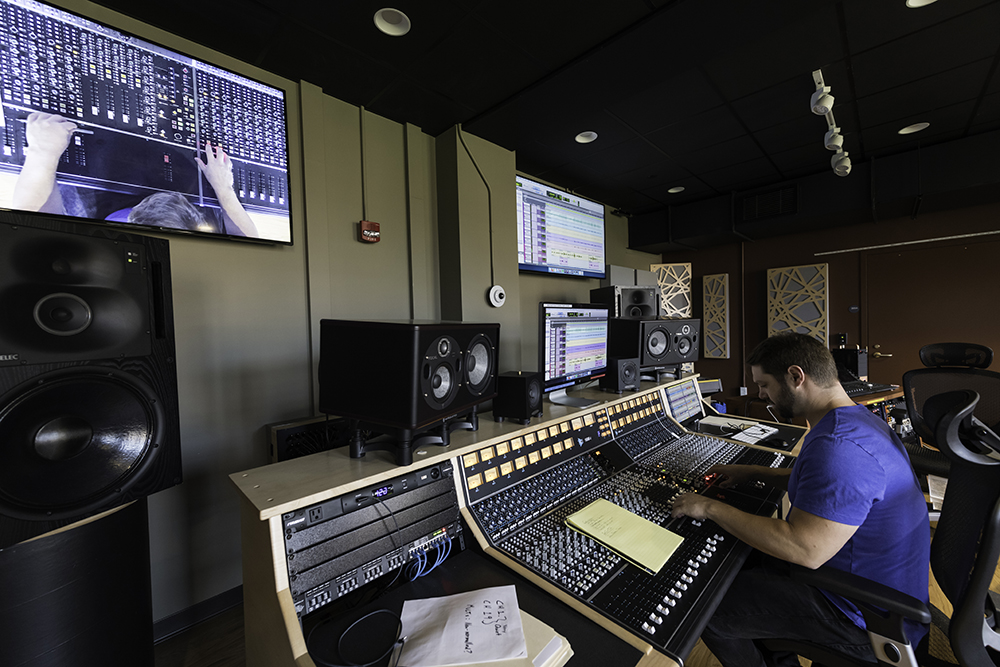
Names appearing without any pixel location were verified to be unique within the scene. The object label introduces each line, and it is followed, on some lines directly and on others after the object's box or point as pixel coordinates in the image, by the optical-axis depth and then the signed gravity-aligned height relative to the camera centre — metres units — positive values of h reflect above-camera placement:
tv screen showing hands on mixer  1.31 +0.81
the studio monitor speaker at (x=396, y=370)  0.95 -0.10
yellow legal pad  0.99 -0.58
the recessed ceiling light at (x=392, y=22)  1.60 +1.31
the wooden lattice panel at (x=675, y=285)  4.97 +0.48
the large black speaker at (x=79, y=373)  0.82 -0.07
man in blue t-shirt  1.00 -0.59
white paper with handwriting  0.71 -0.60
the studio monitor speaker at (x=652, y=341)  2.21 -0.11
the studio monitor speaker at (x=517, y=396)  1.37 -0.25
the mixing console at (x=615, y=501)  0.86 -0.58
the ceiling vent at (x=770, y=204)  3.74 +1.15
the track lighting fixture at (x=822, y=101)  2.08 +1.17
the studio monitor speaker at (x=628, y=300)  3.14 +0.19
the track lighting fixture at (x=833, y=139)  2.49 +1.16
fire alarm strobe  2.18 +0.57
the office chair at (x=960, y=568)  0.88 -0.62
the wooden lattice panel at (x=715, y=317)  4.91 +0.05
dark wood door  3.58 +0.13
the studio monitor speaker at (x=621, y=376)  2.05 -0.28
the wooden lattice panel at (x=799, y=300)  4.28 +0.20
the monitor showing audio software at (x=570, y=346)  1.68 -0.10
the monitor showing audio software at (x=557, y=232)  3.02 +0.80
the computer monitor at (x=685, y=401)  2.25 -0.48
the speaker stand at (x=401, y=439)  1.00 -0.31
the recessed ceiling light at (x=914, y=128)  2.75 +1.35
